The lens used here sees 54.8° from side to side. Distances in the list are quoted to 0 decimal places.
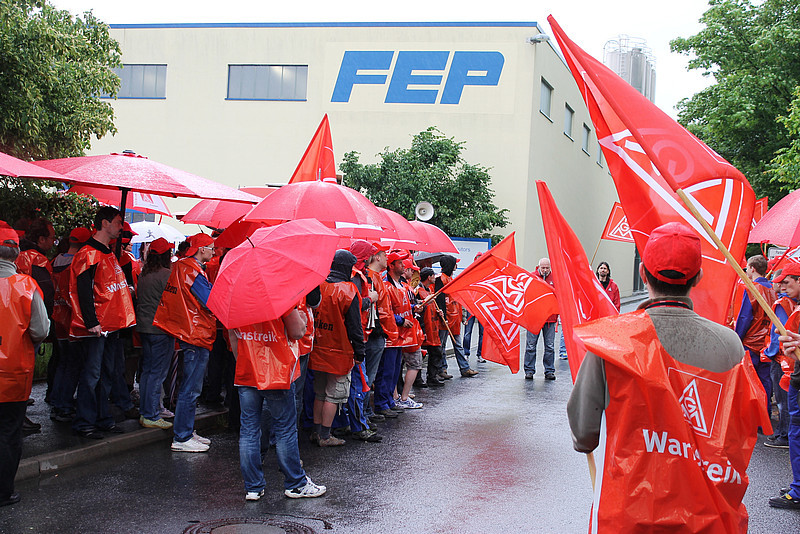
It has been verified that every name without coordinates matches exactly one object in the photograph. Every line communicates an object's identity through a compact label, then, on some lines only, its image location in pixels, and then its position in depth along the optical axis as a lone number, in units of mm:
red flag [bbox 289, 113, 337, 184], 10312
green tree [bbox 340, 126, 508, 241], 24828
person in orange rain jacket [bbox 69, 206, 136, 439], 7020
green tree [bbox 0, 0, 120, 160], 9680
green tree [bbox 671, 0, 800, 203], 26859
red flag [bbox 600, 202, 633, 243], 13938
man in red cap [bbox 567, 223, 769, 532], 2623
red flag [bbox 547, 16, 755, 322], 3527
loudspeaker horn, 22517
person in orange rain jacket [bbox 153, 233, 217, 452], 7172
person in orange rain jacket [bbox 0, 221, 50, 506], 5230
